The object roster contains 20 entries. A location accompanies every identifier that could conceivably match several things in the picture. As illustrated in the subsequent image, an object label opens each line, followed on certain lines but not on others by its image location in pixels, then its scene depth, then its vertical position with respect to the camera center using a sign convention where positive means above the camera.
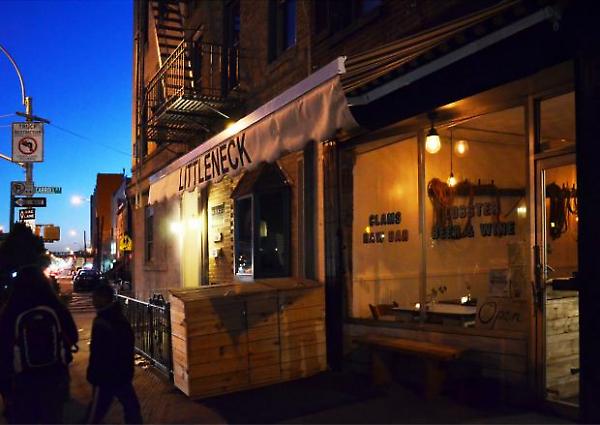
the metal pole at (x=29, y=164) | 19.16 +2.40
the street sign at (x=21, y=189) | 19.48 +1.66
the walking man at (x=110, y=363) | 4.89 -0.98
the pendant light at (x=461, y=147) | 7.57 +1.11
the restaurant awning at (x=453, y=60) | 4.78 +1.56
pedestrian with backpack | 4.05 -0.77
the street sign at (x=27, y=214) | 21.11 +0.92
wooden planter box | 6.81 -1.13
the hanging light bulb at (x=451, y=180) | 7.85 +0.72
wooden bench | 6.12 -1.23
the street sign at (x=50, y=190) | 20.30 +1.68
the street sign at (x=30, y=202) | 18.80 +1.18
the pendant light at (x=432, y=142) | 7.30 +1.14
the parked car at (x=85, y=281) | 35.31 -2.37
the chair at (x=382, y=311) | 8.01 -0.98
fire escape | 12.70 +3.39
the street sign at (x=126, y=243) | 24.77 -0.14
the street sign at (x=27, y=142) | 18.03 +2.90
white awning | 6.28 +1.27
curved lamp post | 18.67 +3.95
